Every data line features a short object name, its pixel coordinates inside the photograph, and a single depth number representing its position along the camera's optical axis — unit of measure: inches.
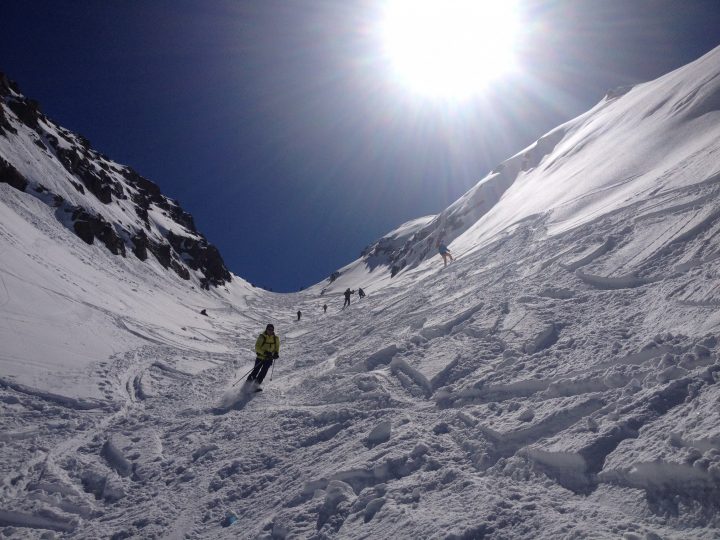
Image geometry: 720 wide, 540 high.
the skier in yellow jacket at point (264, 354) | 399.2
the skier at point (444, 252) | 969.5
